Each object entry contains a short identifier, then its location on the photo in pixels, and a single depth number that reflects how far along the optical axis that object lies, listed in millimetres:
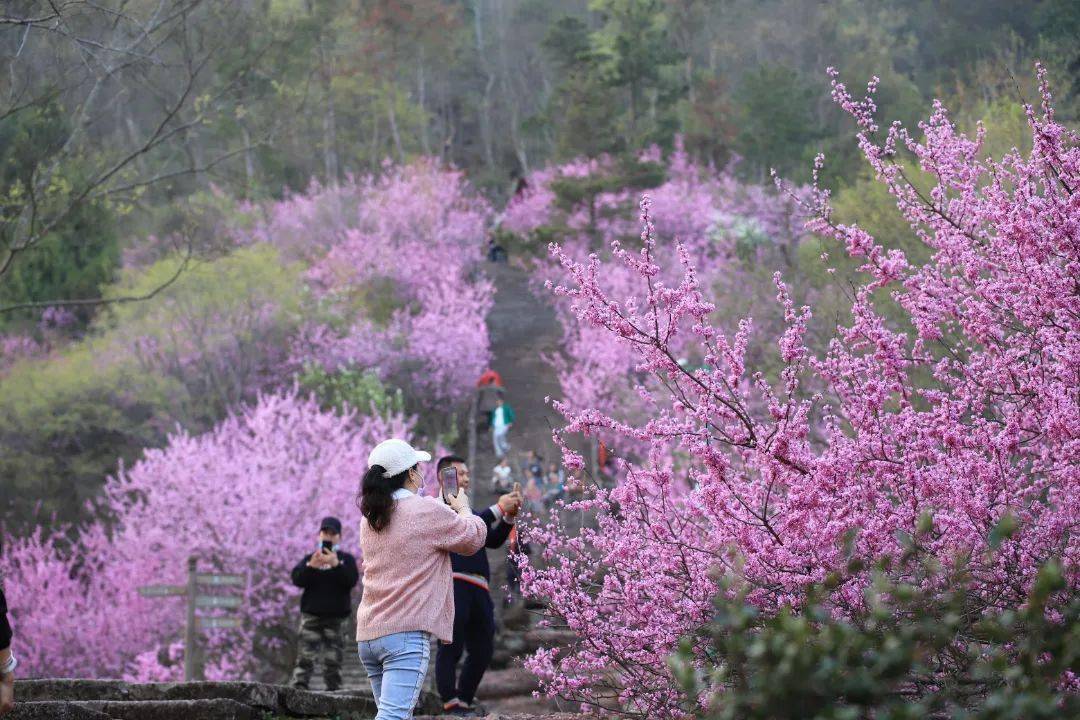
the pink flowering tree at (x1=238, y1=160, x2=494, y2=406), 32844
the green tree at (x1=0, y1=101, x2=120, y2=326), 31750
